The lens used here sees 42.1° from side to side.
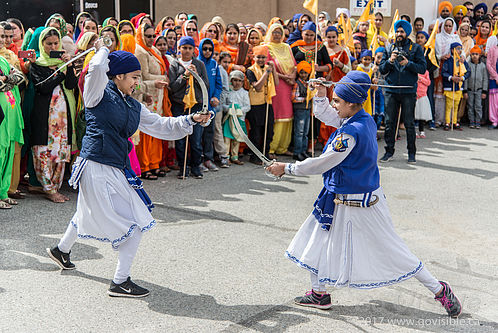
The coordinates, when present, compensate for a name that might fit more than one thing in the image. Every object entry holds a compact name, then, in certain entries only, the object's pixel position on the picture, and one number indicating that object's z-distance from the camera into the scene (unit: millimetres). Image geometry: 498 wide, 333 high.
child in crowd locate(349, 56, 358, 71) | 11102
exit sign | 14865
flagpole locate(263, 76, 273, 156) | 9703
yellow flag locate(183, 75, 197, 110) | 8562
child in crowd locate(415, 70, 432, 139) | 12141
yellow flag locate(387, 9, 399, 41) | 10597
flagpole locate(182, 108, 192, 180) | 8627
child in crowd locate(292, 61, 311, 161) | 9977
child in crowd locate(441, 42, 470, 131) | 12703
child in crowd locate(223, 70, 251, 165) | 9352
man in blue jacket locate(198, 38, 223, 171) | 8845
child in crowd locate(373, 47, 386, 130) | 12062
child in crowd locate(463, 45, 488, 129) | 13141
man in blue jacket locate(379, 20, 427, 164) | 9672
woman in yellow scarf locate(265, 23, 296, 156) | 9938
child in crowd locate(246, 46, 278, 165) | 9602
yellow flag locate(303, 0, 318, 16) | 8336
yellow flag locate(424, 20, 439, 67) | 12175
